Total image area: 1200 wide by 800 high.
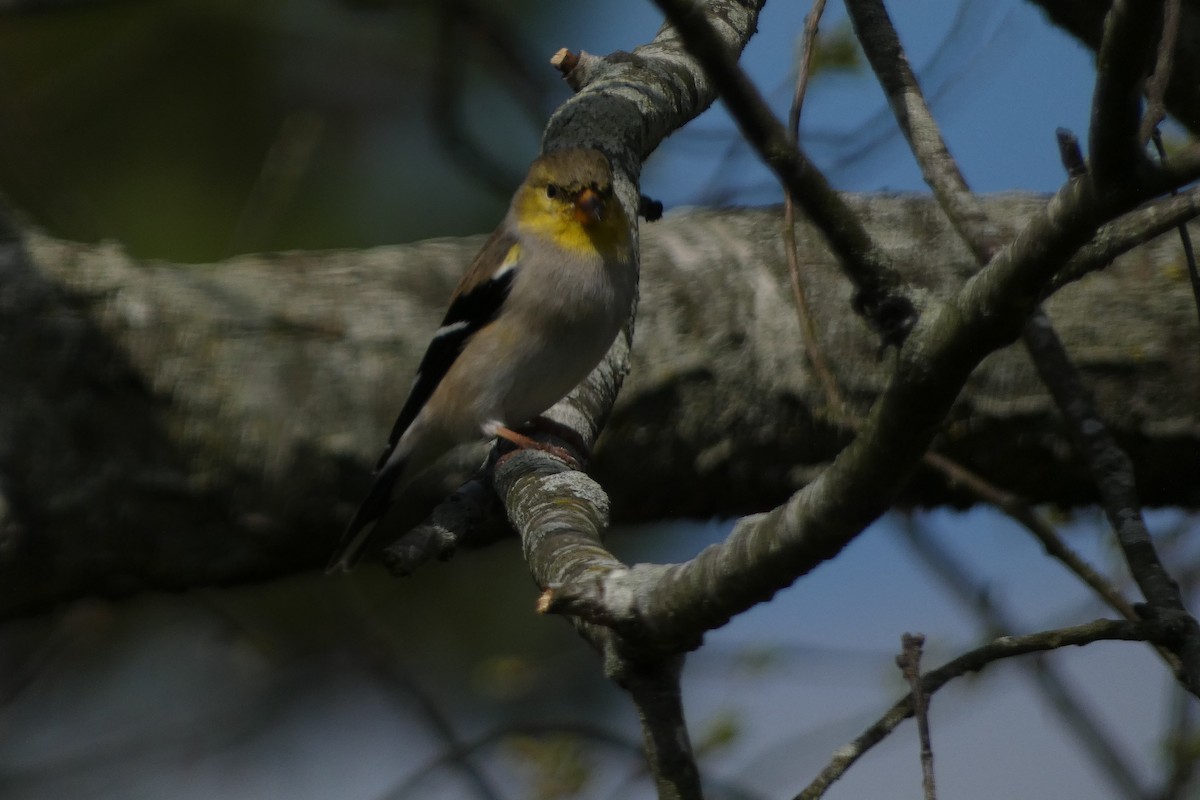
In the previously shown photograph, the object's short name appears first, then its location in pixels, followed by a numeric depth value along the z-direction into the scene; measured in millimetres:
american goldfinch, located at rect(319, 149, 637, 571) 5635
